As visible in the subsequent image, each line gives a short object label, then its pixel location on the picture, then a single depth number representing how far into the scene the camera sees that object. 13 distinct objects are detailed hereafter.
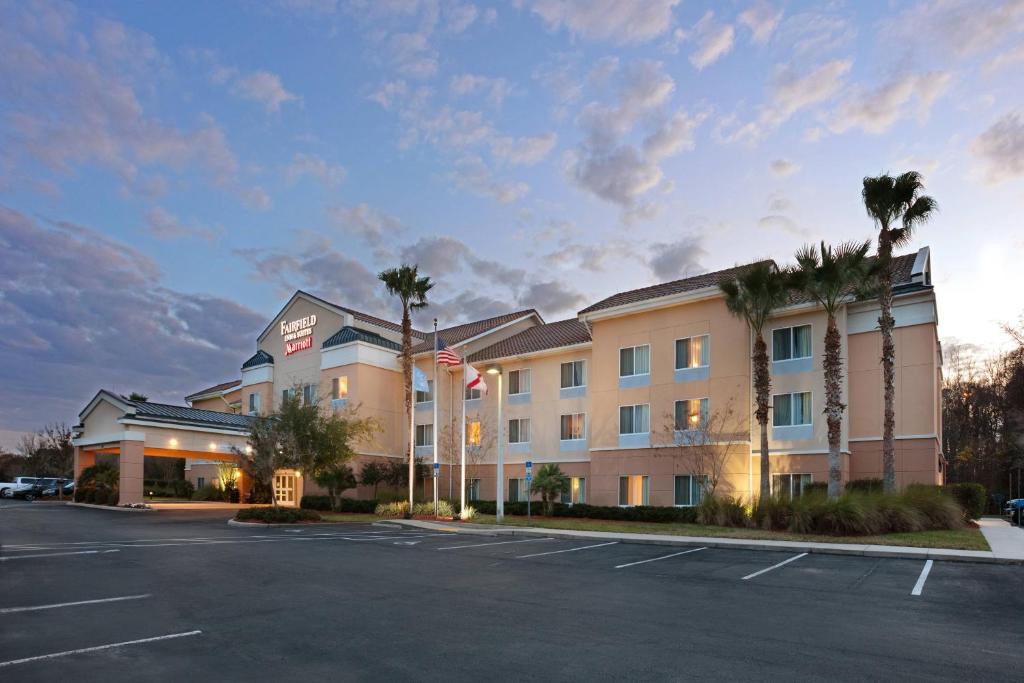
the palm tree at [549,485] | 35.81
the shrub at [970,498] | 29.41
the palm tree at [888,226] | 26.97
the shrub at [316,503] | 40.50
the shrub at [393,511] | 35.07
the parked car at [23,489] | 51.81
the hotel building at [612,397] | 30.59
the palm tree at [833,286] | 26.73
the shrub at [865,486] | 28.70
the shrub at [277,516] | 31.81
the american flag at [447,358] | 31.53
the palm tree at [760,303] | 28.70
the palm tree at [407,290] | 37.94
